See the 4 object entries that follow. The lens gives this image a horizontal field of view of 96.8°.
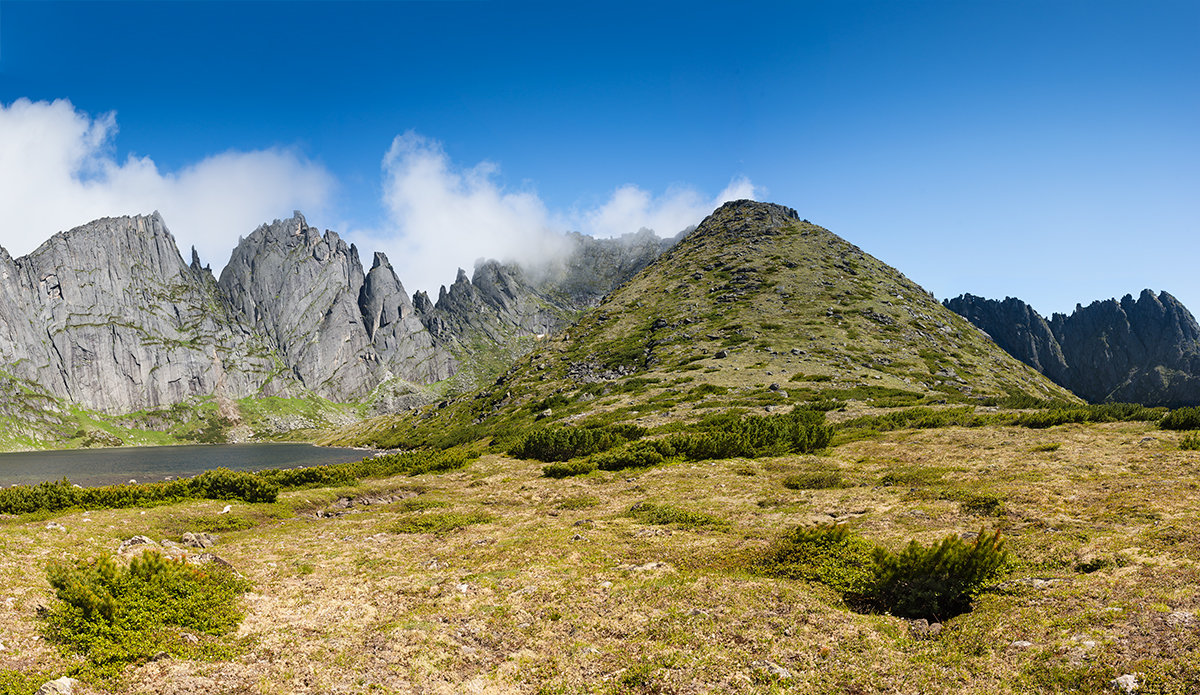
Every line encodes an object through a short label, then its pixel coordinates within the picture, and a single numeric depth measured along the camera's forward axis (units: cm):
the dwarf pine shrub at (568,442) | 4419
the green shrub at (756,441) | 3734
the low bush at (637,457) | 3675
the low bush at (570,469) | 3616
